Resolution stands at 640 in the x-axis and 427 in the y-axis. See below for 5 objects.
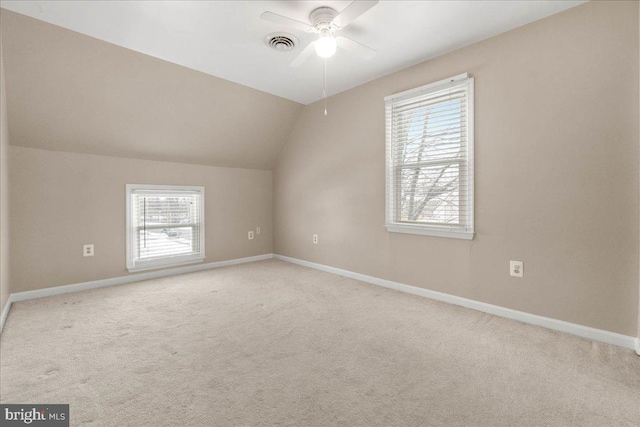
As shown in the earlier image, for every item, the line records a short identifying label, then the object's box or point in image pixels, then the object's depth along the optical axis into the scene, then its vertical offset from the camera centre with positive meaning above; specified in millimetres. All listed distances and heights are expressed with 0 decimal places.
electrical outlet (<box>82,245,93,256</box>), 3355 -422
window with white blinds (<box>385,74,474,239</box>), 2766 +544
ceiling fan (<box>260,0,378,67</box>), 1898 +1312
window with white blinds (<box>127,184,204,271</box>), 3709 -171
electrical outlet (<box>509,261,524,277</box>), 2471 -483
